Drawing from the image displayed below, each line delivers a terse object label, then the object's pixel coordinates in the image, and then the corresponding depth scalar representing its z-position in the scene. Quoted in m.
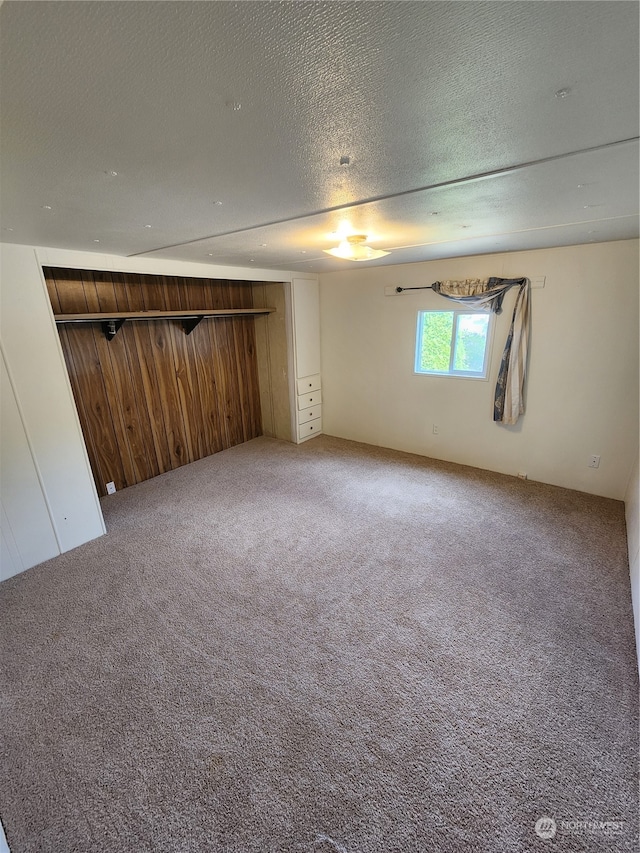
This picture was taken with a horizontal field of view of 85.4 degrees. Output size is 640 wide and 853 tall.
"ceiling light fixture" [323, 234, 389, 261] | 2.40
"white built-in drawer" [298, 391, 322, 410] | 4.91
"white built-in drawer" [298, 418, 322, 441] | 5.04
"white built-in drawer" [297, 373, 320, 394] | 4.85
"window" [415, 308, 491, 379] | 3.80
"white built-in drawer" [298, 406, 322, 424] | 4.98
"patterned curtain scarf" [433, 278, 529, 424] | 3.40
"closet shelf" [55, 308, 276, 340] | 3.07
